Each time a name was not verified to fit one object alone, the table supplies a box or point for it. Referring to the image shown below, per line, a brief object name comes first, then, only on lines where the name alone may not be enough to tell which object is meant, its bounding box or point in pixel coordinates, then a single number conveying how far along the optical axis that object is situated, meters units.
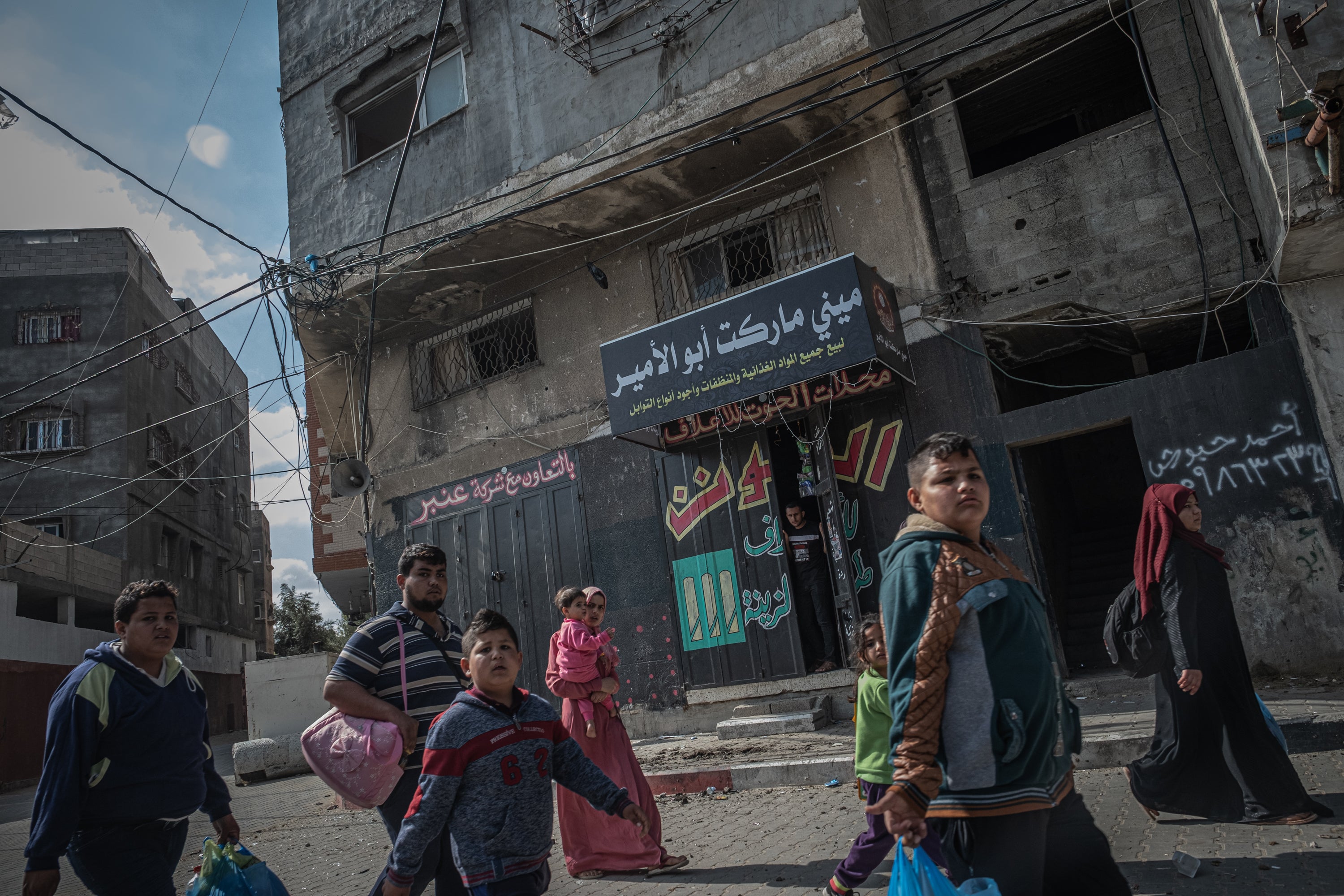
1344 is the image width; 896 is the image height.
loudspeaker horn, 12.14
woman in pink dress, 4.69
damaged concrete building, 7.22
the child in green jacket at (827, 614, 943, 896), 3.54
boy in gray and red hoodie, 2.54
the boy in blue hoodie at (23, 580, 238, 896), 2.92
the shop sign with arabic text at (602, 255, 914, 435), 7.78
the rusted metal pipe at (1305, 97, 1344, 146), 5.27
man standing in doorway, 8.94
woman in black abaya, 4.03
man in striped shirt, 3.08
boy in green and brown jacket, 2.11
